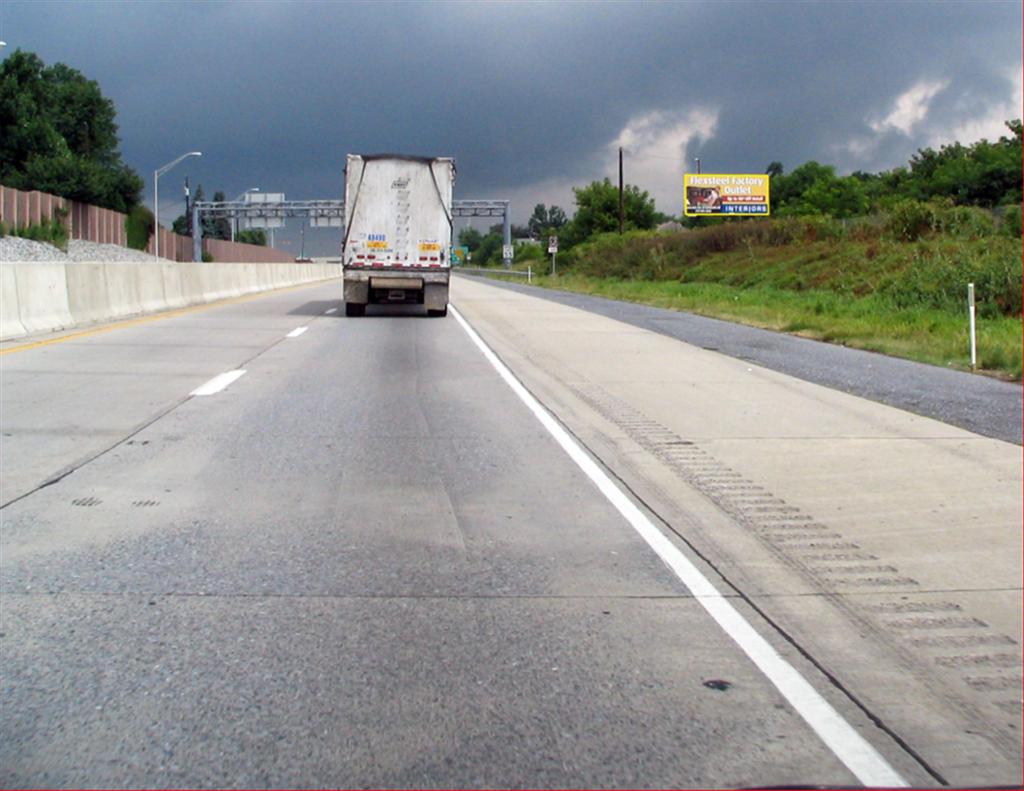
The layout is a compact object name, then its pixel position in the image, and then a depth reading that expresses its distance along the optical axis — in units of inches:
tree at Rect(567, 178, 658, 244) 4143.7
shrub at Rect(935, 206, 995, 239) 1587.6
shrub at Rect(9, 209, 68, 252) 2391.7
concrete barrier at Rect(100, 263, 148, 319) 1050.7
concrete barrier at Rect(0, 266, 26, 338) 803.4
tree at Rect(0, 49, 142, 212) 3097.9
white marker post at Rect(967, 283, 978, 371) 739.1
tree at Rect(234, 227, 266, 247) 6727.4
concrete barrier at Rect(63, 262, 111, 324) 944.2
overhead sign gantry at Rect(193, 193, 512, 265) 3700.8
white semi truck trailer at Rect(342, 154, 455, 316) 1100.1
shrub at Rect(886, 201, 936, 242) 1732.3
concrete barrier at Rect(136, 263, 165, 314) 1154.7
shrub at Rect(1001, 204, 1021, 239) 1487.5
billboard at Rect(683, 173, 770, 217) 2815.0
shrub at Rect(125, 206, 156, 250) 3184.1
